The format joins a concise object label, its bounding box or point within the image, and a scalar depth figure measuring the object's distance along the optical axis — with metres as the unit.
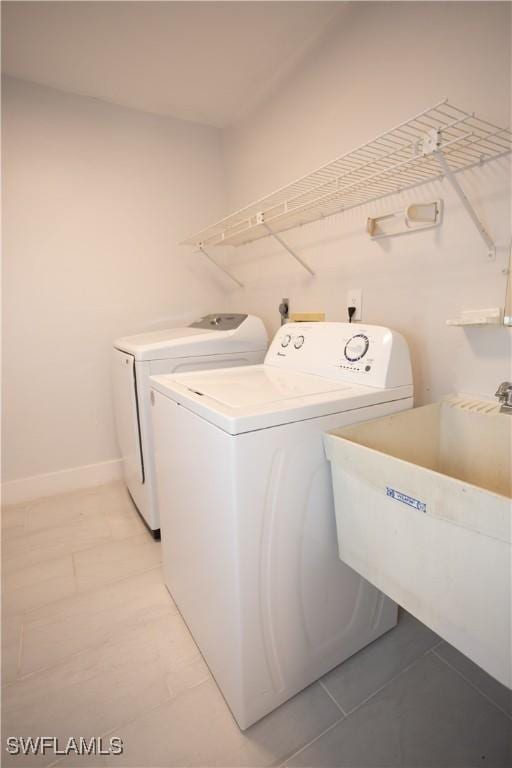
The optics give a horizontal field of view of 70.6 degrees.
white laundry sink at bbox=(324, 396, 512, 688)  0.64
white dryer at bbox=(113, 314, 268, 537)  1.74
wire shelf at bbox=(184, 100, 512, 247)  1.05
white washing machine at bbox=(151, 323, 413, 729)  0.91
